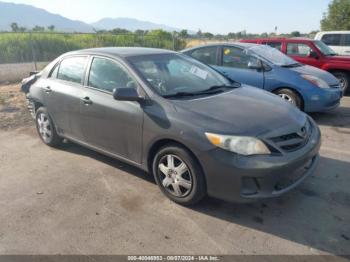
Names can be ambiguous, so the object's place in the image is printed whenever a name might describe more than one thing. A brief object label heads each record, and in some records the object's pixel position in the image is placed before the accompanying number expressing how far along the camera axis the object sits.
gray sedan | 3.16
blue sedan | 6.54
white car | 11.61
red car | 8.93
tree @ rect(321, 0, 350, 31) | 25.59
